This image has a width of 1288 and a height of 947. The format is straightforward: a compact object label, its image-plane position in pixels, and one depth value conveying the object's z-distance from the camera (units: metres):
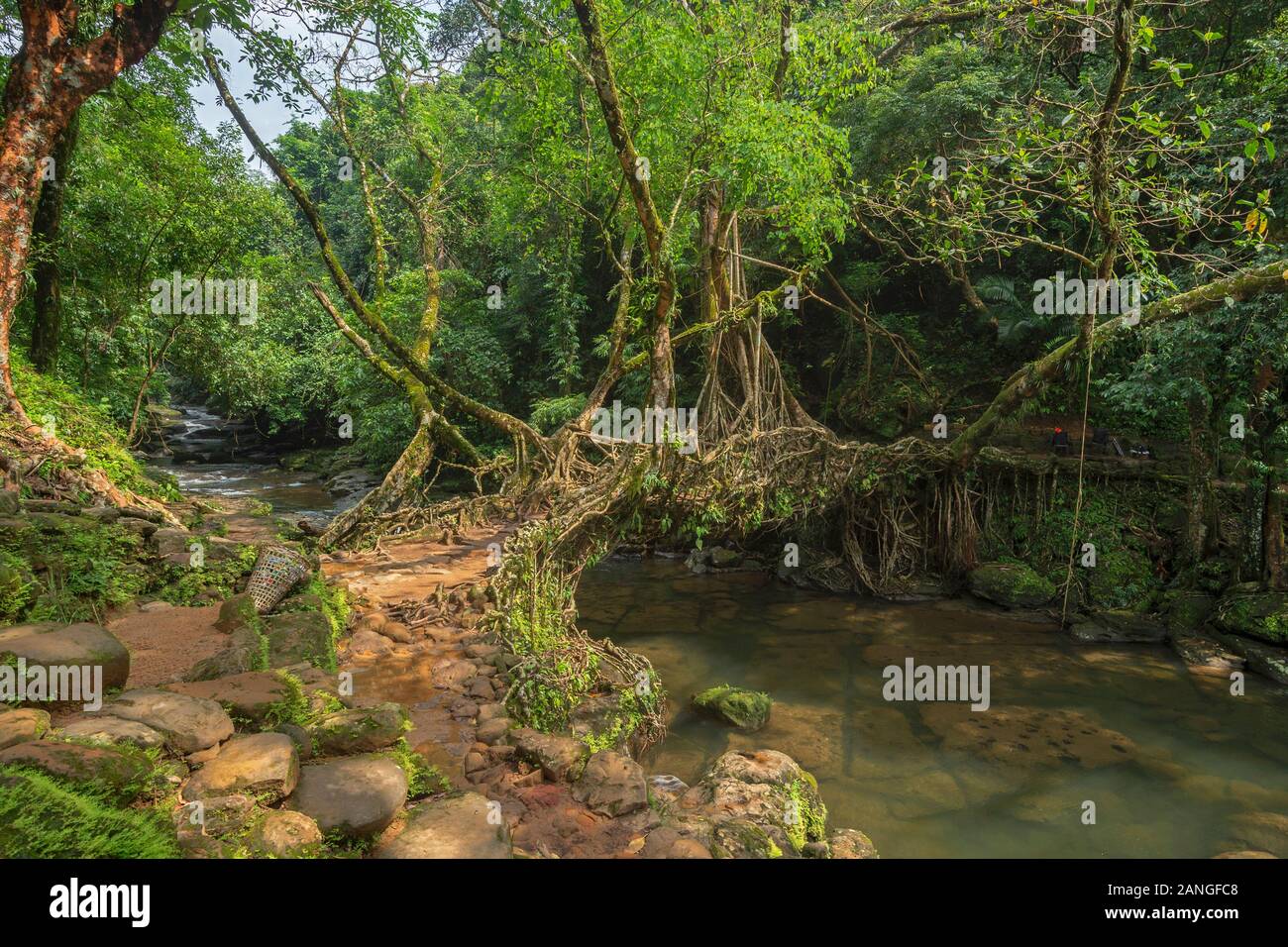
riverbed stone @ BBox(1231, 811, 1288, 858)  6.04
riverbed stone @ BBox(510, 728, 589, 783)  4.24
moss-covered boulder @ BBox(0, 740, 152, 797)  2.37
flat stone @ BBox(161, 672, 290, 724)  3.45
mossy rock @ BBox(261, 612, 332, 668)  4.90
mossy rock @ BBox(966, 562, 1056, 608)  11.62
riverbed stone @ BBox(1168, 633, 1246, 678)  9.39
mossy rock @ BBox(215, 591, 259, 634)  4.88
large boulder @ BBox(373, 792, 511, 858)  2.92
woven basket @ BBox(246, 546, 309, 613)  5.82
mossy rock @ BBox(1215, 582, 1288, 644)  9.30
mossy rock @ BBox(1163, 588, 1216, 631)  10.30
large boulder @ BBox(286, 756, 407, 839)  2.91
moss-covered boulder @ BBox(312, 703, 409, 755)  3.57
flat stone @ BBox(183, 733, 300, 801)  2.80
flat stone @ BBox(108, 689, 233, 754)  3.02
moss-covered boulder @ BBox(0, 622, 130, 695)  3.09
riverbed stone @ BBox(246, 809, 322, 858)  2.59
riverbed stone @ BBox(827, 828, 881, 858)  5.08
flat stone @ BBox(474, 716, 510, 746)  4.65
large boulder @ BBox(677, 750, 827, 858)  4.43
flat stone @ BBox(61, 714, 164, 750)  2.79
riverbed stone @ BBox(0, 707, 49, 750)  2.56
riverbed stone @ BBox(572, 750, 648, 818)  4.07
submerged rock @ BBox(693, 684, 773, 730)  7.91
